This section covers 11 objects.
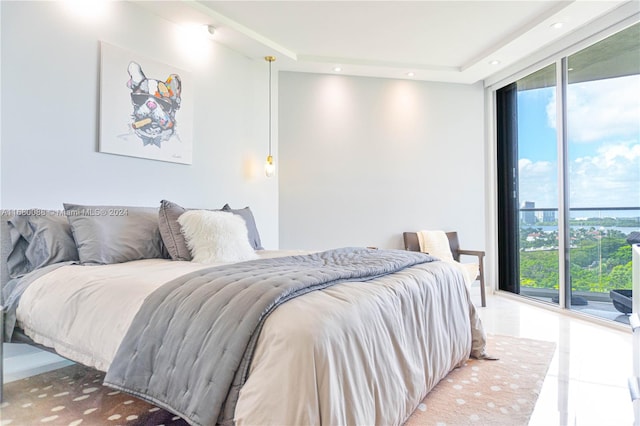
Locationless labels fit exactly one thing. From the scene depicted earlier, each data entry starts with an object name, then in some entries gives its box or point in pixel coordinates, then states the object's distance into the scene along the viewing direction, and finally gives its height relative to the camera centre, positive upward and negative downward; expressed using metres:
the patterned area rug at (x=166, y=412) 1.80 -0.95
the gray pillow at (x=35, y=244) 2.24 -0.17
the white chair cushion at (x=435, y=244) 4.40 -0.32
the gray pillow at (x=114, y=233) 2.28 -0.11
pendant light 4.10 +0.54
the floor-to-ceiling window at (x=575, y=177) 3.41 +0.41
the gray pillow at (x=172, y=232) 2.51 -0.11
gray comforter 1.21 -0.42
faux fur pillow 2.46 -0.15
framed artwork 2.78 +0.84
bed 1.20 -0.39
